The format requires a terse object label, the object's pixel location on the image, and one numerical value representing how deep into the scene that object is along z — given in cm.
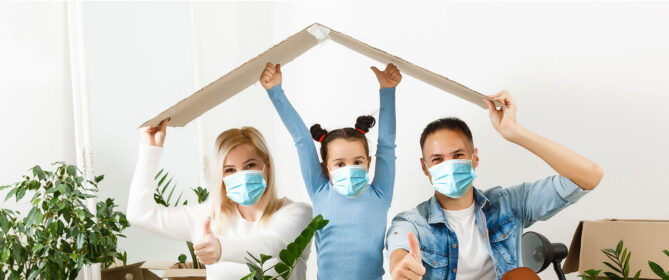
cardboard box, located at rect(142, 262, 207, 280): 209
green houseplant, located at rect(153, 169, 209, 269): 237
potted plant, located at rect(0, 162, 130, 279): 191
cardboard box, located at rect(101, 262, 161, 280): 232
